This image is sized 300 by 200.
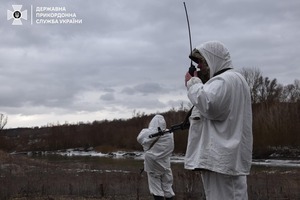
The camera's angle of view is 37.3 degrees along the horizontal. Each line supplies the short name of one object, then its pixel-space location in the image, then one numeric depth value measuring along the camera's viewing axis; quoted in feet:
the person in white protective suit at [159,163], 27.76
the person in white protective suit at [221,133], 11.27
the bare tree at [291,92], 242.50
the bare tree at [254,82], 245.86
